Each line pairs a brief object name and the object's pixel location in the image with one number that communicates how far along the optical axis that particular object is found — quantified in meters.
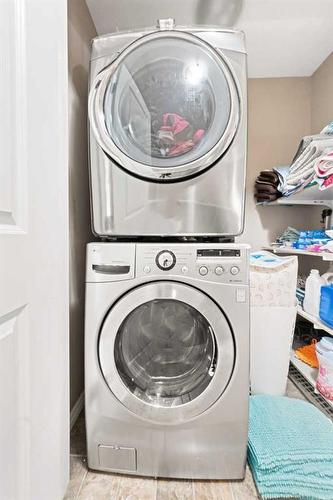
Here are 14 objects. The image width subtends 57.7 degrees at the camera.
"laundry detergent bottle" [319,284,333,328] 1.60
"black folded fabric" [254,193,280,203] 2.31
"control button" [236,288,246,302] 1.10
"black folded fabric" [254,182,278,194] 2.30
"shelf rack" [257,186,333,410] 1.59
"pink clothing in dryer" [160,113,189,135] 1.30
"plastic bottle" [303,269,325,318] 1.81
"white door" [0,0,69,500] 0.71
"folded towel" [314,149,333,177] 1.49
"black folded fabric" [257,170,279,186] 2.31
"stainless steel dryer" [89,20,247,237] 1.20
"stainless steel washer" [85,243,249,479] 1.10
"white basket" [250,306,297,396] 1.61
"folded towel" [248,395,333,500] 1.05
